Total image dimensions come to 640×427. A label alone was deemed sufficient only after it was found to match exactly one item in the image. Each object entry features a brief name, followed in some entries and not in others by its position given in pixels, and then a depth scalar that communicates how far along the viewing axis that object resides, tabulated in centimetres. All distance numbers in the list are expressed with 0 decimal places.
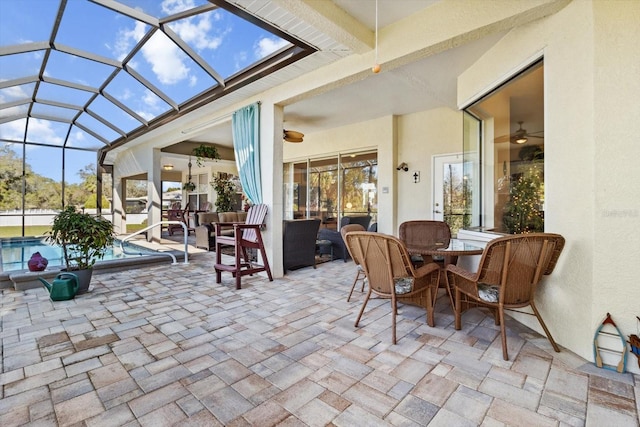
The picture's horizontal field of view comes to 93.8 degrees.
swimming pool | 500
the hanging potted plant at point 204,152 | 768
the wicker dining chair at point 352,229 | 276
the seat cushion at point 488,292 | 227
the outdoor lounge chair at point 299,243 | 470
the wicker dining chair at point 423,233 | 373
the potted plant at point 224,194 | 903
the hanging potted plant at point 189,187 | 1044
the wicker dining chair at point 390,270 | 235
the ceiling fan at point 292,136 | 588
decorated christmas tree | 310
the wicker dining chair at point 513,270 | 211
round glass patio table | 265
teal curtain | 469
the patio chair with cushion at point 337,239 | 575
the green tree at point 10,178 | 816
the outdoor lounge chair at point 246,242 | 397
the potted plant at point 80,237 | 346
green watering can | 326
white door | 559
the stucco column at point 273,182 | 449
